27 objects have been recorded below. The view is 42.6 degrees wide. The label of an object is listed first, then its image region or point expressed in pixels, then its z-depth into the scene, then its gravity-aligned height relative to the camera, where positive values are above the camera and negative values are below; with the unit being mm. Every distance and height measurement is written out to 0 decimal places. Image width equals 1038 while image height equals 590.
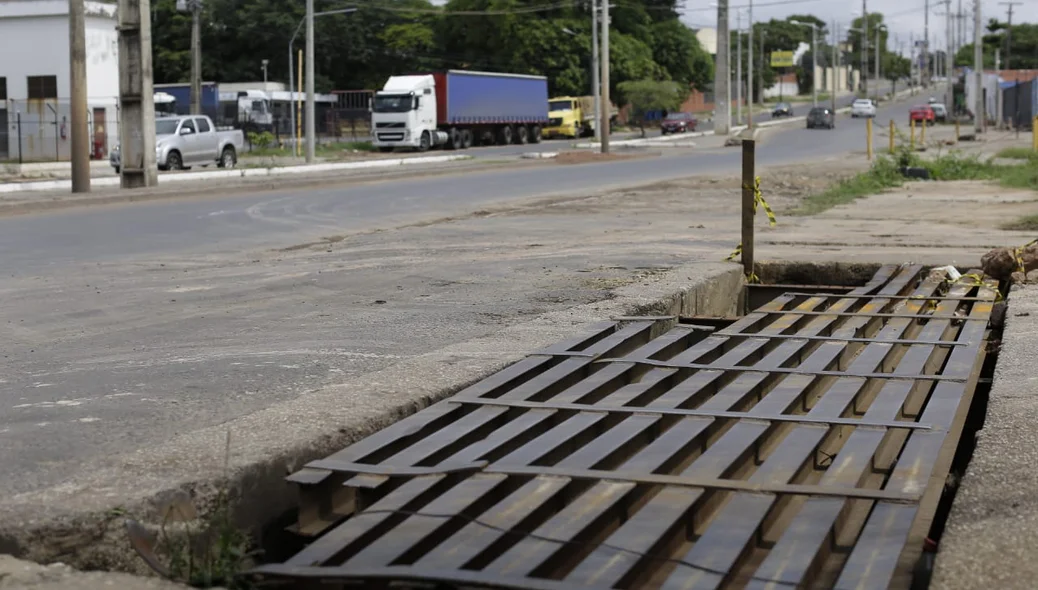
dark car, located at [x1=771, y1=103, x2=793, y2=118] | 103938 +5775
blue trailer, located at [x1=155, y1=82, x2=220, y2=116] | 64438 +4932
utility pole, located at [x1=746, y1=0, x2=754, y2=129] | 76419 +6289
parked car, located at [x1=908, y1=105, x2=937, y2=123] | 81188 +4359
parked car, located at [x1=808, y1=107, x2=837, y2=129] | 79062 +3896
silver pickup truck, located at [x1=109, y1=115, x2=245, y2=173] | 37438 +1398
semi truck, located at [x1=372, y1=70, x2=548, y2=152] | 56438 +3619
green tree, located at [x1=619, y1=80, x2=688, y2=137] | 82812 +5777
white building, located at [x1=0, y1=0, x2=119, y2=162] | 45375 +4402
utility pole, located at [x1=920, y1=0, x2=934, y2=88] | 164225 +15556
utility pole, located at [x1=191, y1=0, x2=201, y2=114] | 48156 +4842
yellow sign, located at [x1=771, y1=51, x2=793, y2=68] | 134625 +12761
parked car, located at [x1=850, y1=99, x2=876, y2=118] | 94562 +5325
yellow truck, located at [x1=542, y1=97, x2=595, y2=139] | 76125 +4063
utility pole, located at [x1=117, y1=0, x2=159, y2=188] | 28609 +2186
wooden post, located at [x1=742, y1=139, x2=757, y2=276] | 11562 -125
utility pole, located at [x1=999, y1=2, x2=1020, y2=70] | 133738 +16063
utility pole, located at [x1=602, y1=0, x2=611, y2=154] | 49875 +2973
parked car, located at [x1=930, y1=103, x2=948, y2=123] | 92438 +4903
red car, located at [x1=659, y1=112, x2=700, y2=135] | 79188 +3737
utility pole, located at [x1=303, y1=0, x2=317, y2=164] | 42281 +3309
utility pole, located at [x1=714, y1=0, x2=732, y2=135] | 65875 +5437
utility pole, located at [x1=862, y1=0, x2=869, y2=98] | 136975 +13916
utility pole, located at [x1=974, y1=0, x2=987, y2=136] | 60812 +4657
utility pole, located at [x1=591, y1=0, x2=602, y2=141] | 63844 +6384
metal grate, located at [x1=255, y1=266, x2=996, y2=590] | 3975 -1043
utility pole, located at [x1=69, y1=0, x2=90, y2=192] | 26938 +1987
